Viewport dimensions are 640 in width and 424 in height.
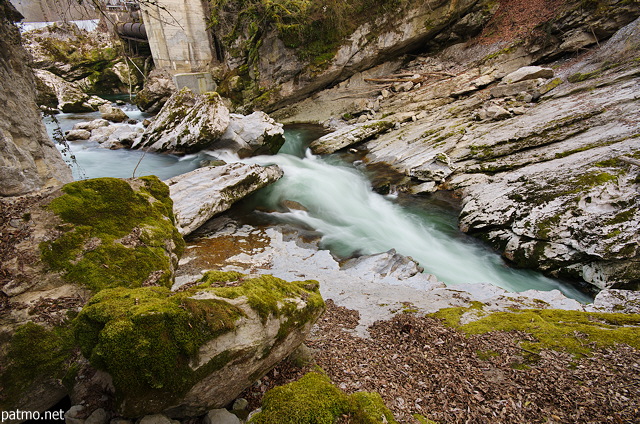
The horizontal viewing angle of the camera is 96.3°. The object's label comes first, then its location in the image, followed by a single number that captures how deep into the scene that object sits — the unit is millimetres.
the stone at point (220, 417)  2385
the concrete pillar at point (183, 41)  23031
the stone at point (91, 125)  15883
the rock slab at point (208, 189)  8070
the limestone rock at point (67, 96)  19750
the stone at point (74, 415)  2256
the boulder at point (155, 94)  22031
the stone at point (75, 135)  14594
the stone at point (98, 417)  2230
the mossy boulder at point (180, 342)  2182
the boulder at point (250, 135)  12164
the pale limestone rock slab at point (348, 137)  15312
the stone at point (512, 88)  12852
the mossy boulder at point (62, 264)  2652
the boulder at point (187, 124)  11273
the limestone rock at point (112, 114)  18547
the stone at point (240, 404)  2648
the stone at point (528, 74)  12953
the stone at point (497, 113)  11781
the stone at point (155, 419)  2203
